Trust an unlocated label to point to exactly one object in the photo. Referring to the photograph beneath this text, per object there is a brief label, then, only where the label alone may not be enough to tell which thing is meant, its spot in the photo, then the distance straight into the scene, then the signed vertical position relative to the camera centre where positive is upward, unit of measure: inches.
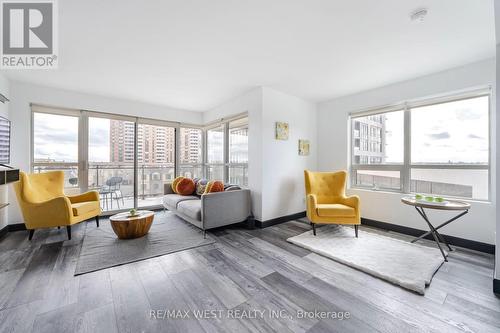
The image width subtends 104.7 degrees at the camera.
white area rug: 76.3 -43.0
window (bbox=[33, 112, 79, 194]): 138.8 +16.1
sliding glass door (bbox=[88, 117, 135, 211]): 159.5 +5.0
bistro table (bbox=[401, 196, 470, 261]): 90.5 -18.9
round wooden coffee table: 109.1 -33.6
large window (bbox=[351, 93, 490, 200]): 107.0 +12.1
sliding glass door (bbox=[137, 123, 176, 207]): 181.5 +5.1
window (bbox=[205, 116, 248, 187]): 164.7 +14.6
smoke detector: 68.5 +55.2
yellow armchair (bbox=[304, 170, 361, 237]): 116.7 -22.9
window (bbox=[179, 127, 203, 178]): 201.9 +15.3
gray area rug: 88.4 -42.9
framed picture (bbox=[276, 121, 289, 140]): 144.2 +27.4
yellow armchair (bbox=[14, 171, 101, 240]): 107.0 -23.5
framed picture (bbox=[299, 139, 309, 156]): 160.7 +16.3
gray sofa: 119.3 -28.1
